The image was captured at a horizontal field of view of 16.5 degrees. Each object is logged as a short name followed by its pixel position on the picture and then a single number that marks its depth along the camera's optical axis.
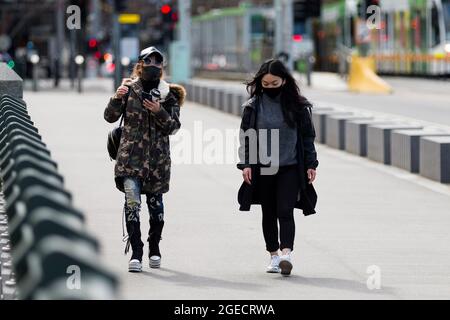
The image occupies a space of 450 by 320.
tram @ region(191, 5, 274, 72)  67.81
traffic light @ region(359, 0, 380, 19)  49.94
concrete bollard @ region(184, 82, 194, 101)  43.38
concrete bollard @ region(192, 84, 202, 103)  41.81
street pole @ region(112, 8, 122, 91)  41.15
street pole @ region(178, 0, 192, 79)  55.06
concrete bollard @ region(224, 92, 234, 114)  35.63
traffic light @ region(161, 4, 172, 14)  51.52
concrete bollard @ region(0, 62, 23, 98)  14.33
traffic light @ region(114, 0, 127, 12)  41.03
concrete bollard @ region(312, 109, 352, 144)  26.05
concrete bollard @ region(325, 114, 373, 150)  24.47
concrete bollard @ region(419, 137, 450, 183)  17.78
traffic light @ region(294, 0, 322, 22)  47.19
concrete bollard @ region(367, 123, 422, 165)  21.12
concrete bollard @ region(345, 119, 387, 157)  22.94
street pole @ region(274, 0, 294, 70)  49.94
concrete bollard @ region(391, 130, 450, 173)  19.47
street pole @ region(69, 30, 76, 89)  50.34
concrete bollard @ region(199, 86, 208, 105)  40.38
